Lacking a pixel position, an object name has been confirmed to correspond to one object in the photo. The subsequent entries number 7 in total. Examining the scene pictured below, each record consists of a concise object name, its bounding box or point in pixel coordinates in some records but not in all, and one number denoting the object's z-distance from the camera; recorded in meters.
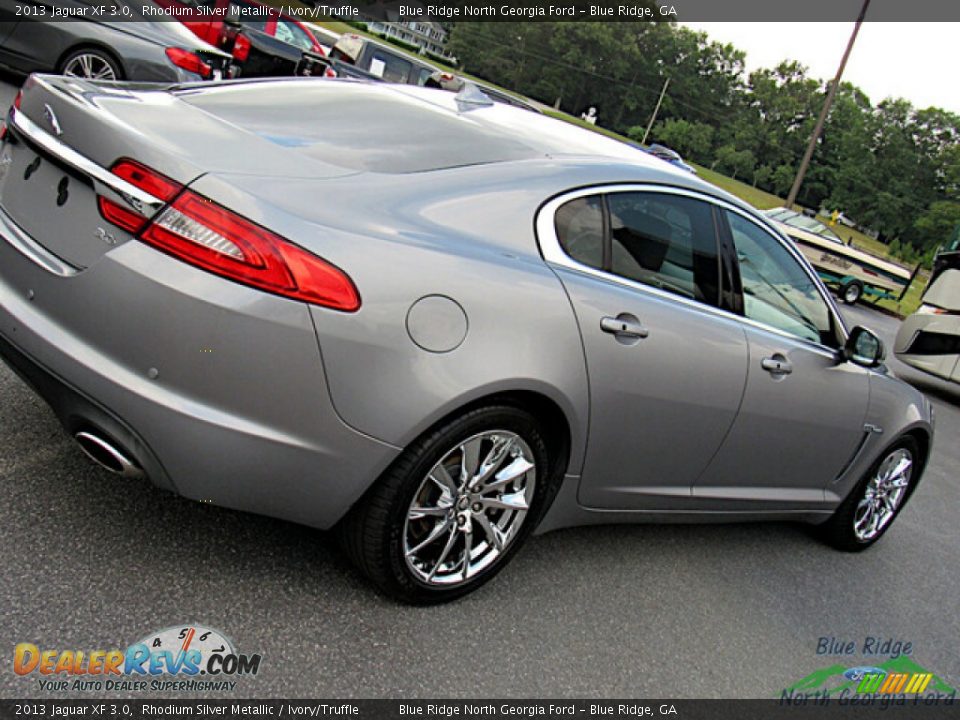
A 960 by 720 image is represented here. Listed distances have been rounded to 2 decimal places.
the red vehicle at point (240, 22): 14.68
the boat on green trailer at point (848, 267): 20.56
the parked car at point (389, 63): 22.00
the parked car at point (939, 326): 10.02
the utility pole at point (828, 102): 26.89
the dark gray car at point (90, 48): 8.77
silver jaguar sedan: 2.25
